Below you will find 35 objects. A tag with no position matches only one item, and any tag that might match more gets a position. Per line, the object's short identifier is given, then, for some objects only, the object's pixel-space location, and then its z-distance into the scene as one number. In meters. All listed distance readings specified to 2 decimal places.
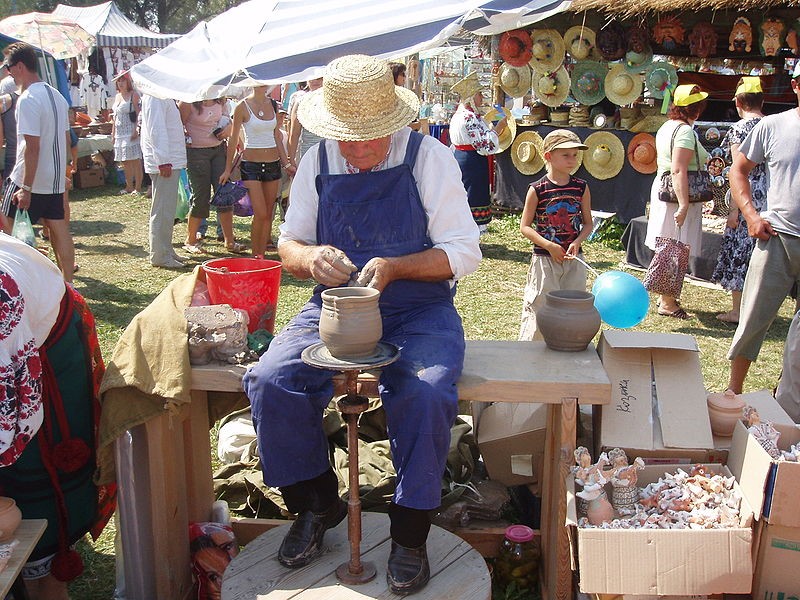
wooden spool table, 2.46
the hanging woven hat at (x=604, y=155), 9.20
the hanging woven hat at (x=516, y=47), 10.05
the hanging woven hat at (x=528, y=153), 9.95
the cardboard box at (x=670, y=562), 2.21
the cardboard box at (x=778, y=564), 2.32
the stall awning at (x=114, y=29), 21.56
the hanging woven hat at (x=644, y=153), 8.91
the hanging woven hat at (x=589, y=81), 9.60
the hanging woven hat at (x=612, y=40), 9.37
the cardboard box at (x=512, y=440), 3.20
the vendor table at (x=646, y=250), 7.00
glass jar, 2.93
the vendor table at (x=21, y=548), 2.06
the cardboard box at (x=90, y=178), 12.44
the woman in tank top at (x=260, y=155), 6.91
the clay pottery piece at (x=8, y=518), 2.24
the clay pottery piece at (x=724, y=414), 2.79
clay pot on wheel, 2.28
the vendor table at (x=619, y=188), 9.06
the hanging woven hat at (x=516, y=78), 10.30
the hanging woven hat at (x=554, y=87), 9.88
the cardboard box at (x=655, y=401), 2.66
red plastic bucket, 2.94
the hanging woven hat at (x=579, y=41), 9.49
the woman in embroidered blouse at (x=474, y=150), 8.19
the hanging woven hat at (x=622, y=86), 9.20
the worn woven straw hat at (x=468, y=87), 8.86
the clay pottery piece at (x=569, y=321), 2.85
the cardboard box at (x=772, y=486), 2.22
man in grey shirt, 3.93
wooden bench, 2.59
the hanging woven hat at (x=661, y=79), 8.93
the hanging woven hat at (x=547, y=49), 9.87
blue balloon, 3.83
